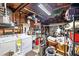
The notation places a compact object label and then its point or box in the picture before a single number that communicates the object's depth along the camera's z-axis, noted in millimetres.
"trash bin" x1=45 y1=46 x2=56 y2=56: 836
